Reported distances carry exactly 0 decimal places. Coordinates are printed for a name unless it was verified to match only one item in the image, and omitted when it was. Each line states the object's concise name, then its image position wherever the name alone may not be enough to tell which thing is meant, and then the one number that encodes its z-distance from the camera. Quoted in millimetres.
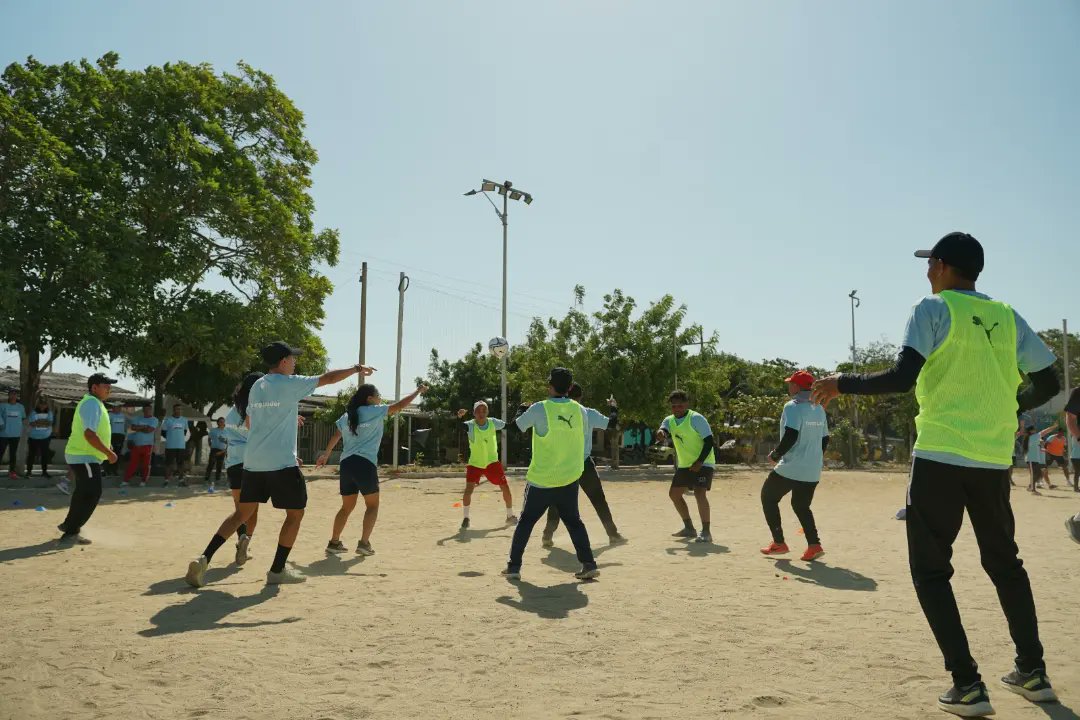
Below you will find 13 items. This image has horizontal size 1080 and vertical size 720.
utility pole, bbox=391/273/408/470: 27938
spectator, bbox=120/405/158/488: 18312
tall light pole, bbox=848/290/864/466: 38575
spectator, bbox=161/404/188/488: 18750
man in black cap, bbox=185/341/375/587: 6613
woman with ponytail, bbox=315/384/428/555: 8438
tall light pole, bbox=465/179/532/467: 26094
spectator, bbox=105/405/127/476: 18984
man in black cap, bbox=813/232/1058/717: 3654
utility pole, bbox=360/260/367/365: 29156
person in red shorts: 10984
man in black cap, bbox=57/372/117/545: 8477
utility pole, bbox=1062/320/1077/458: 40281
